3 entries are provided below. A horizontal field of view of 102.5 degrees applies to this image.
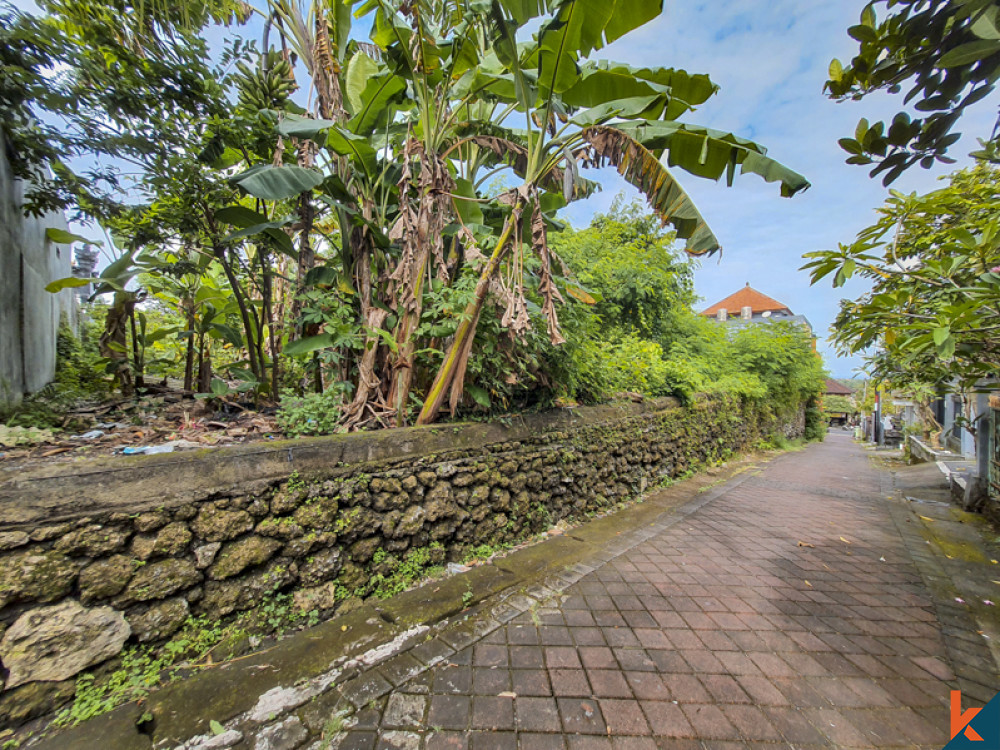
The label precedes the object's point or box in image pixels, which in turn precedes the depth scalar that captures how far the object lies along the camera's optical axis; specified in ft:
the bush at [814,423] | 63.69
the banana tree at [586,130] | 9.41
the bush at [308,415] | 9.37
